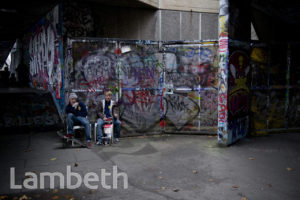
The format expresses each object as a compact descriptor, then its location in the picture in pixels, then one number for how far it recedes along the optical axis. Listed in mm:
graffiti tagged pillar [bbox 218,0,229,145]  6691
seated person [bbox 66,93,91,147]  7289
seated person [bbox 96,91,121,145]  7309
